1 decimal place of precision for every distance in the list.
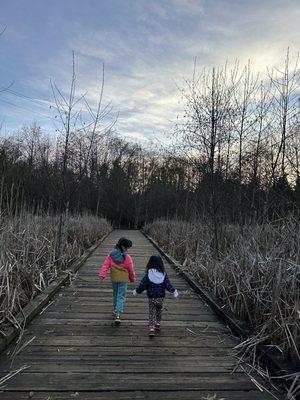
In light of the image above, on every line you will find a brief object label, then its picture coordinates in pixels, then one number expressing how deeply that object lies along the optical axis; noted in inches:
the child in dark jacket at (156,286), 205.5
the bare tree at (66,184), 368.5
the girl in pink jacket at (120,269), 227.6
